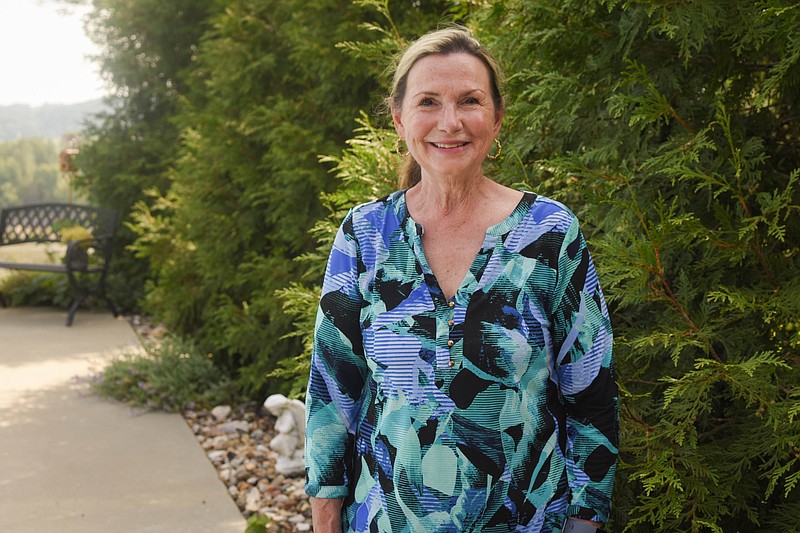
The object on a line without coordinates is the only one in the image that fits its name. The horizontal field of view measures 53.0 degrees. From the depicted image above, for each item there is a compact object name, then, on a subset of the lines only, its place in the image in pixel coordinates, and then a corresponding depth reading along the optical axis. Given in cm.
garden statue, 480
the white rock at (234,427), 559
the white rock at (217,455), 509
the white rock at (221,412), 586
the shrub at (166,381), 600
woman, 161
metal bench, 906
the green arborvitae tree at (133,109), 975
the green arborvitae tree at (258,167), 519
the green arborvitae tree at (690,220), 211
